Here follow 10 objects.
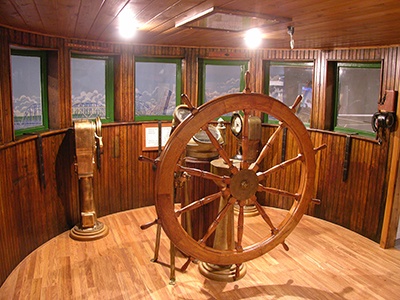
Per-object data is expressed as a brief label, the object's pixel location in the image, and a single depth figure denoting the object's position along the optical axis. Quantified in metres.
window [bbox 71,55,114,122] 4.29
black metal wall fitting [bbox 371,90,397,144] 3.65
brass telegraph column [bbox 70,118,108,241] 3.65
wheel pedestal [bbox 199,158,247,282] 3.10
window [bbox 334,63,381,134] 4.17
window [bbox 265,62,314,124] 4.79
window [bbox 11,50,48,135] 3.56
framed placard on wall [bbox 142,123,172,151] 4.64
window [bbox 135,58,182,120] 4.73
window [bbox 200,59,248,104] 4.95
